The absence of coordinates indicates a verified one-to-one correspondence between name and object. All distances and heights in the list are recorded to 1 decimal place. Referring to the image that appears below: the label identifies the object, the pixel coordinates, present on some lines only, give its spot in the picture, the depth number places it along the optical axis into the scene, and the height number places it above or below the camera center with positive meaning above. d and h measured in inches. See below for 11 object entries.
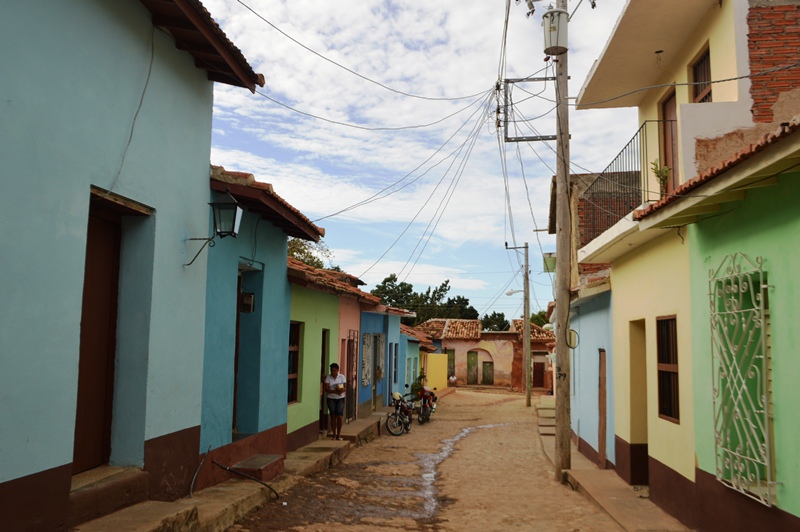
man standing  548.7 -40.7
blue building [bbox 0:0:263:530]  180.1 +28.8
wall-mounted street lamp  285.9 +50.3
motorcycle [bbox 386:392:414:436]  738.2 -81.7
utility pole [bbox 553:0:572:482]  460.4 +46.1
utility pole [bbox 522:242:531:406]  1230.1 +50.6
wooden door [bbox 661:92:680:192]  375.9 +119.1
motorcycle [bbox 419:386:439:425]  873.2 -78.1
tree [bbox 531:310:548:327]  2508.0 +93.4
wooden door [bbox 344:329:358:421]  672.4 -33.4
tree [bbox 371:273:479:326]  2640.3 +155.7
